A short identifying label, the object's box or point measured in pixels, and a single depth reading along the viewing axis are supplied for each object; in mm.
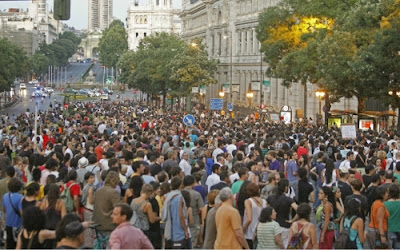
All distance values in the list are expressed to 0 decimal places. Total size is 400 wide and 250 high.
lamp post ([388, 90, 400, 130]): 41403
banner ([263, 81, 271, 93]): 62094
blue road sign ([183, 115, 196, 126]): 37469
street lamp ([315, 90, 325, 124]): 52234
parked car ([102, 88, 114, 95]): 161975
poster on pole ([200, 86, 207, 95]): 77438
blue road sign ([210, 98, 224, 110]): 59125
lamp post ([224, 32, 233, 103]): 89688
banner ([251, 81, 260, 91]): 67688
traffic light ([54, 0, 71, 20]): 16562
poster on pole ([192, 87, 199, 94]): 79000
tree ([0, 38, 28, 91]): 99188
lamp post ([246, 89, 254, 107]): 70869
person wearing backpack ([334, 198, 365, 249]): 12891
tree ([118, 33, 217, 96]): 81438
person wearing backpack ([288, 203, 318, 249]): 12031
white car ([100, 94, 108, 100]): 130962
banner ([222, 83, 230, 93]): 75825
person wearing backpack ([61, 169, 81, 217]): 15039
